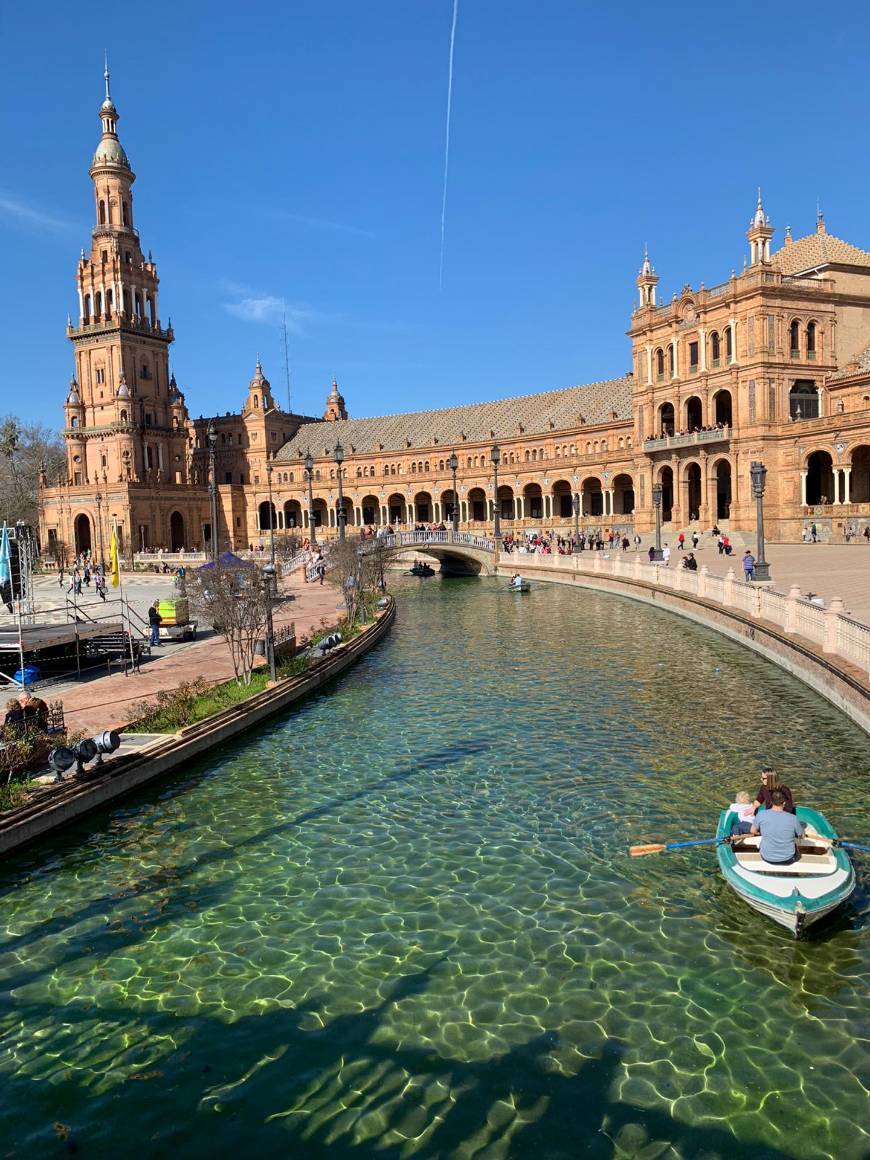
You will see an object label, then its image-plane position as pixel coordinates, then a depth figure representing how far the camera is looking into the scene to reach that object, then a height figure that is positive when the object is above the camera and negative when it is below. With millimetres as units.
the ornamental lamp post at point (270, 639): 19967 -2571
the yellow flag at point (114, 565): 29984 -980
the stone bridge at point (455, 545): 59125 -1804
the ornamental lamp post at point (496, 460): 51300 +3354
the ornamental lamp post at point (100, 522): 88950 +1710
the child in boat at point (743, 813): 10172 -3755
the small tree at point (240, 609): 20047 -1844
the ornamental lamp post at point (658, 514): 41547 -332
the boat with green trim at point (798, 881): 8586 -3945
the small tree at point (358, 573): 32469 -2179
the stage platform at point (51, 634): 20781 -2409
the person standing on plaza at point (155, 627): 27891 -3009
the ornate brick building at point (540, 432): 55875 +7979
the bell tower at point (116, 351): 95438 +21116
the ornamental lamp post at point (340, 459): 43325 +3360
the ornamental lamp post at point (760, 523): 28312 -702
